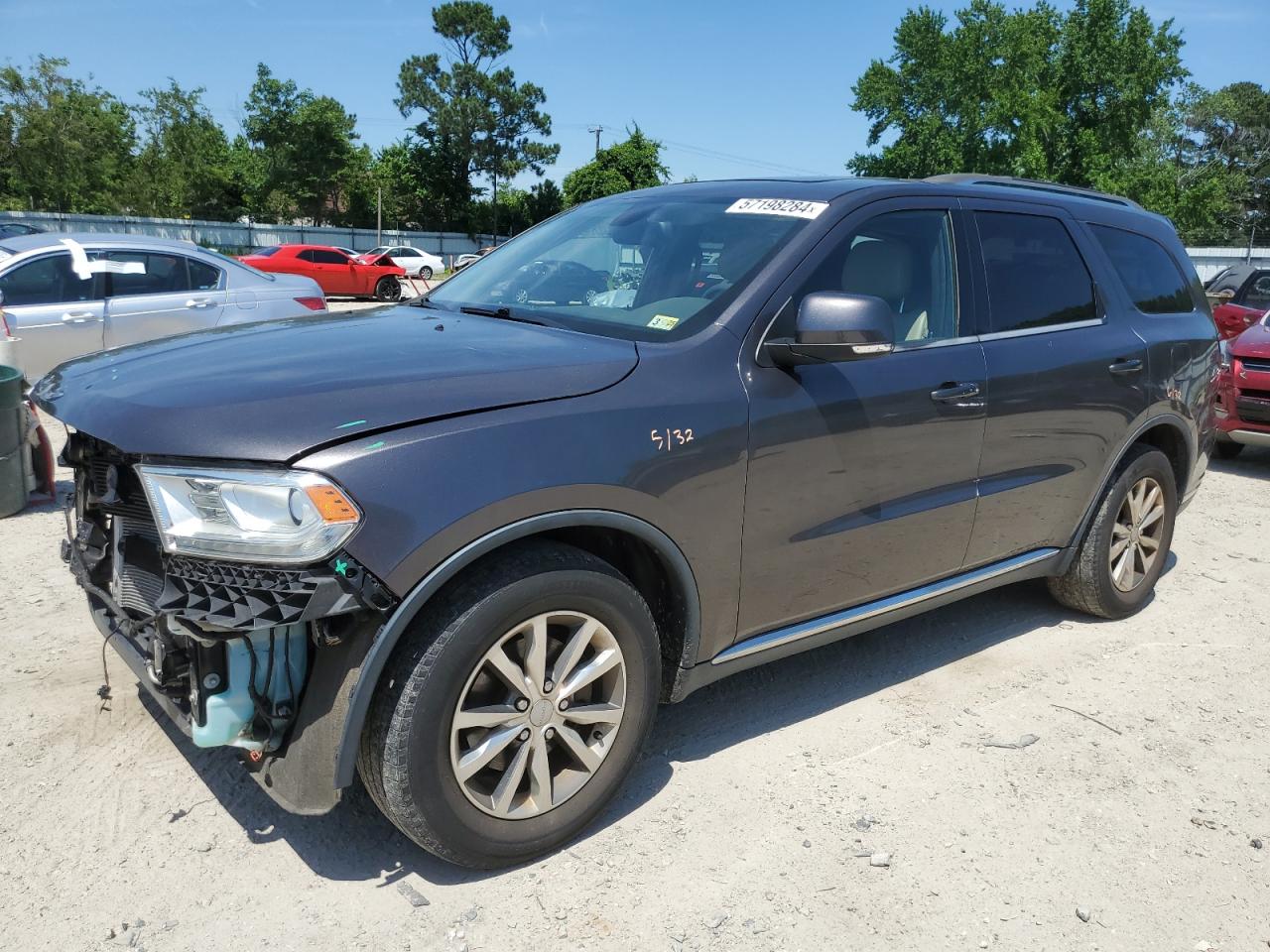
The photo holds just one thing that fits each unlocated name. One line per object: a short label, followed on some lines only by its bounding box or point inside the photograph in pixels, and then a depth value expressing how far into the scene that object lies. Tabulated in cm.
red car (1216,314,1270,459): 849
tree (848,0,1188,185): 4344
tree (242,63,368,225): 5759
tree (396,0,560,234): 6247
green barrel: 584
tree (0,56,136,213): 4447
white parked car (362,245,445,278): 3709
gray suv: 228
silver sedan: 822
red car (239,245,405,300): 2688
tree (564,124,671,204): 4971
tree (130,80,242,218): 5225
